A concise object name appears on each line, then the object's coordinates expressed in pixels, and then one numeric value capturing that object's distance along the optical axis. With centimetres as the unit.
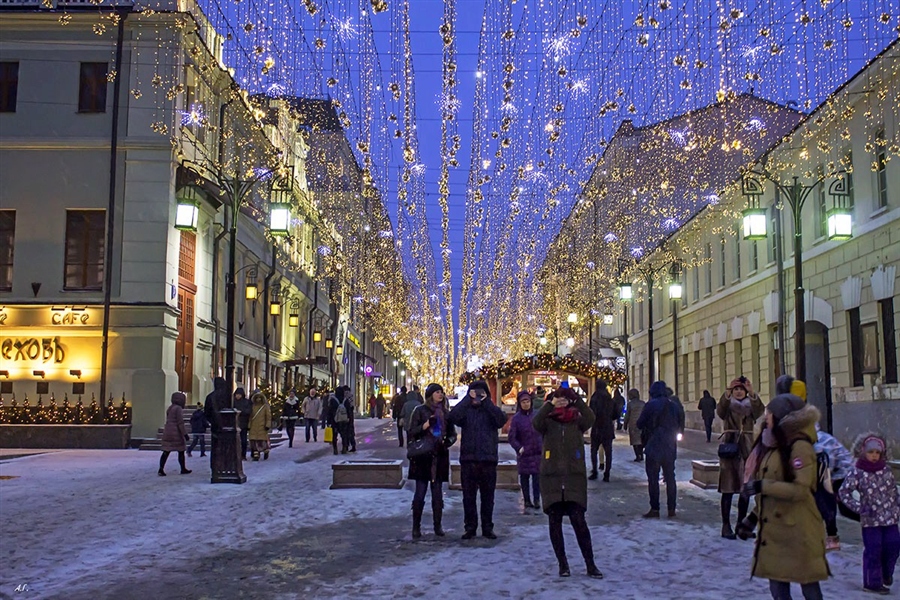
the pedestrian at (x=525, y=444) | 1343
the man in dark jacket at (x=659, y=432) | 1254
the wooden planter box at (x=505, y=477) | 1675
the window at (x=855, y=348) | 2417
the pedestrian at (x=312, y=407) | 3077
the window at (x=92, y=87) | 3112
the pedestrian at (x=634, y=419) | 2070
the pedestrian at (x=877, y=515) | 834
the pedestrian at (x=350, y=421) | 2553
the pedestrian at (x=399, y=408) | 2805
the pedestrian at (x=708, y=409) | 3270
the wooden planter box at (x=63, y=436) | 2780
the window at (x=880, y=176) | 2256
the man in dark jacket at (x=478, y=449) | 1086
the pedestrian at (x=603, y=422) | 1772
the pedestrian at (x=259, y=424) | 2320
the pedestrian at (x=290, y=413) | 3002
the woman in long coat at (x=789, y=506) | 588
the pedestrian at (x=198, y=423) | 2639
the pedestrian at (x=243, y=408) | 2245
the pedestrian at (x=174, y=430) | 1898
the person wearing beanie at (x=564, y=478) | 863
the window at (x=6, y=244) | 3072
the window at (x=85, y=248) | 3067
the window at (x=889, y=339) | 2186
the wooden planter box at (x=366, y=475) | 1636
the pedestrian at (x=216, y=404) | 1766
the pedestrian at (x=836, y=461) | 833
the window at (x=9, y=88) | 3128
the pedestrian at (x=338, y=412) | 2516
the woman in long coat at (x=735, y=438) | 1100
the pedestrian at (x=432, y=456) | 1102
